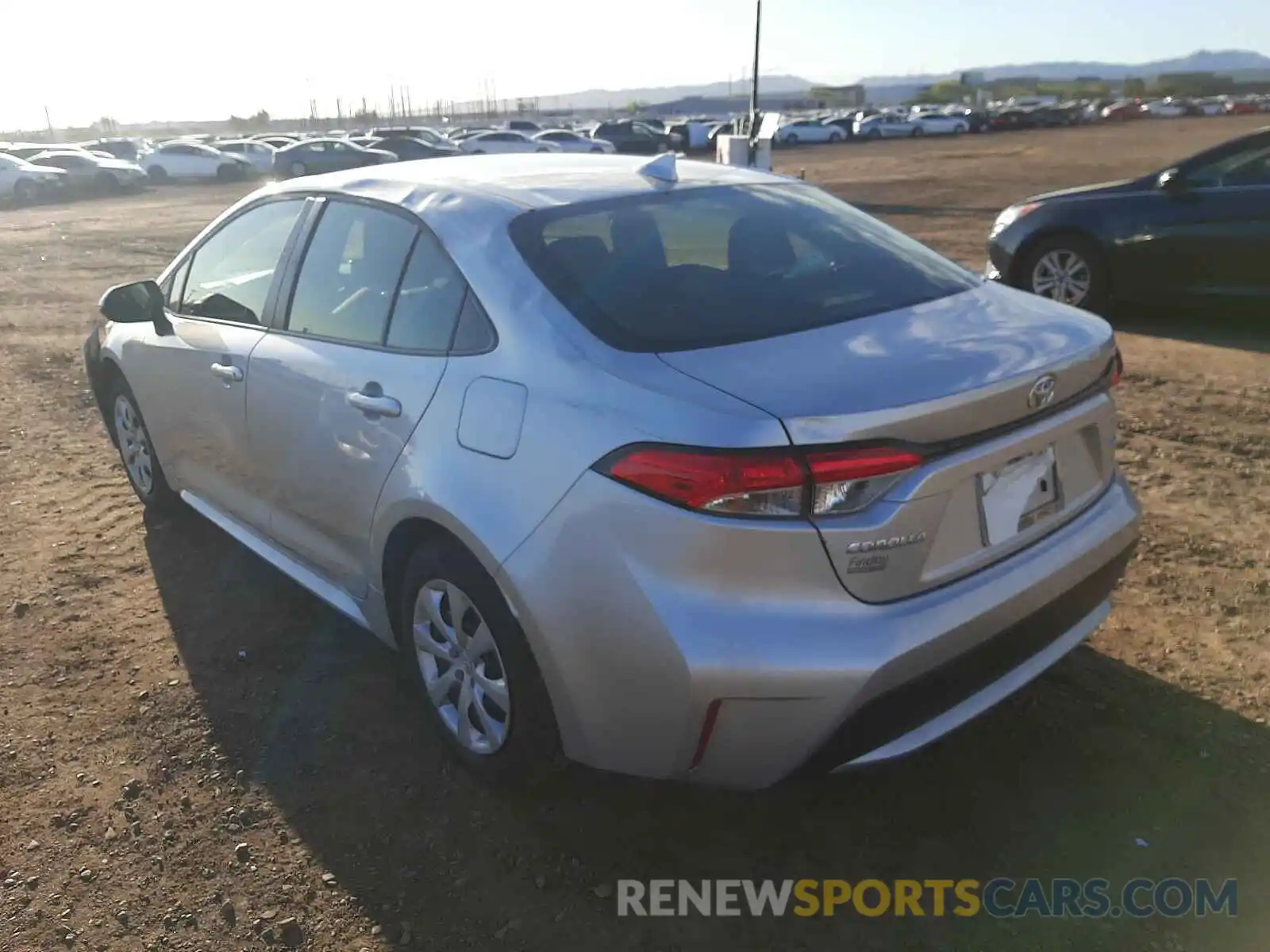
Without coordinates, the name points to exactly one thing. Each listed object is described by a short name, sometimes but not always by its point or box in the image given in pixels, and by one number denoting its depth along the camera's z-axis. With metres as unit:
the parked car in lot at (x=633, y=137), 41.91
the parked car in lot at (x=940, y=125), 57.19
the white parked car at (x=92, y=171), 35.22
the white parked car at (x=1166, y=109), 68.19
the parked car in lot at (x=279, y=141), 46.48
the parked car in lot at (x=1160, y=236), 7.60
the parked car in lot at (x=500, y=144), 36.66
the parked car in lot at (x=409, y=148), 35.92
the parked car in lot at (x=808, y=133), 53.31
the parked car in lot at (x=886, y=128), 57.03
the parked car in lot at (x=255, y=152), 41.69
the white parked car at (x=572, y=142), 36.66
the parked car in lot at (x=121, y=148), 47.00
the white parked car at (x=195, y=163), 39.62
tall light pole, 14.65
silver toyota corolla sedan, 2.25
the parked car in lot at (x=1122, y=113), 64.81
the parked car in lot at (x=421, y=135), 38.97
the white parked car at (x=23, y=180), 32.44
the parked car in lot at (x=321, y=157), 34.22
